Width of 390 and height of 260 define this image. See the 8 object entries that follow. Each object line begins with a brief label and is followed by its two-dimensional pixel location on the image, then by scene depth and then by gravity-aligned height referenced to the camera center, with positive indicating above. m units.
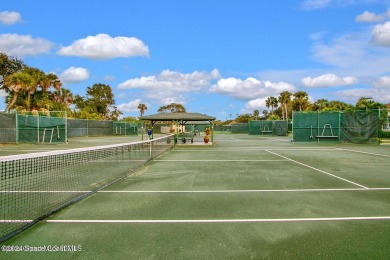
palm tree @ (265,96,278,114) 99.61 +7.35
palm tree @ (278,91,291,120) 83.12 +7.14
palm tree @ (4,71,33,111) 43.62 +6.16
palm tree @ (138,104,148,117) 118.75 +6.53
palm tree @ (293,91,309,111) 75.19 +6.21
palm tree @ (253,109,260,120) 127.84 +4.92
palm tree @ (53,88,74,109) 56.34 +5.44
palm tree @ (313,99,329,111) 66.19 +4.44
